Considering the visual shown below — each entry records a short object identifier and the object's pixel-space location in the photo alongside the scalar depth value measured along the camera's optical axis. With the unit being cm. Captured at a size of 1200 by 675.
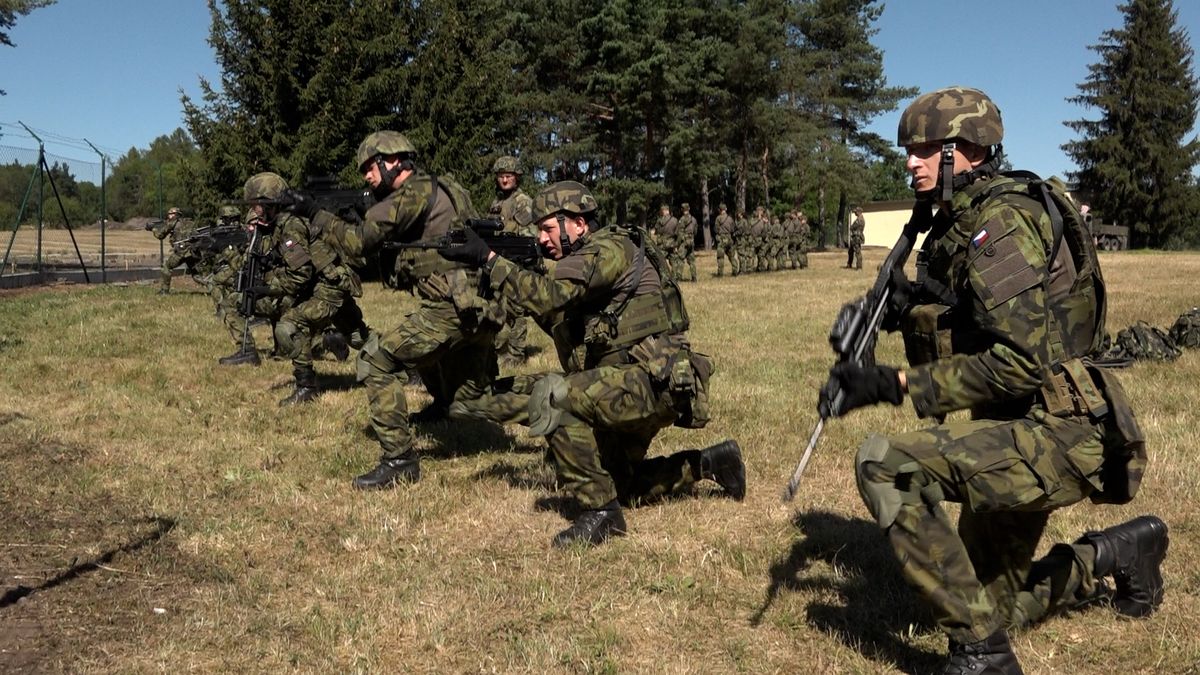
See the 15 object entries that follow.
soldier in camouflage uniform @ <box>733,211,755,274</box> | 2744
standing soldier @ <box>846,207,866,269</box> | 3000
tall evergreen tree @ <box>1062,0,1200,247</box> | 4916
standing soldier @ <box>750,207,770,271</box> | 2792
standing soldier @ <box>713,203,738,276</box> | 2705
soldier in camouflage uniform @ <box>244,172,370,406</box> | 904
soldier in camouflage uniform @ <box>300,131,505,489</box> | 648
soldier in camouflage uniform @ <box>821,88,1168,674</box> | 333
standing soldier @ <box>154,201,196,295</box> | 1947
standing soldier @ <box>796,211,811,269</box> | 3036
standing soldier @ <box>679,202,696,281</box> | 2470
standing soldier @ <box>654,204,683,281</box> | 2438
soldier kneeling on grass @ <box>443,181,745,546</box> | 515
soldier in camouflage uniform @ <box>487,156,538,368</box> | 1108
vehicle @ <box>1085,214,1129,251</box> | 4716
